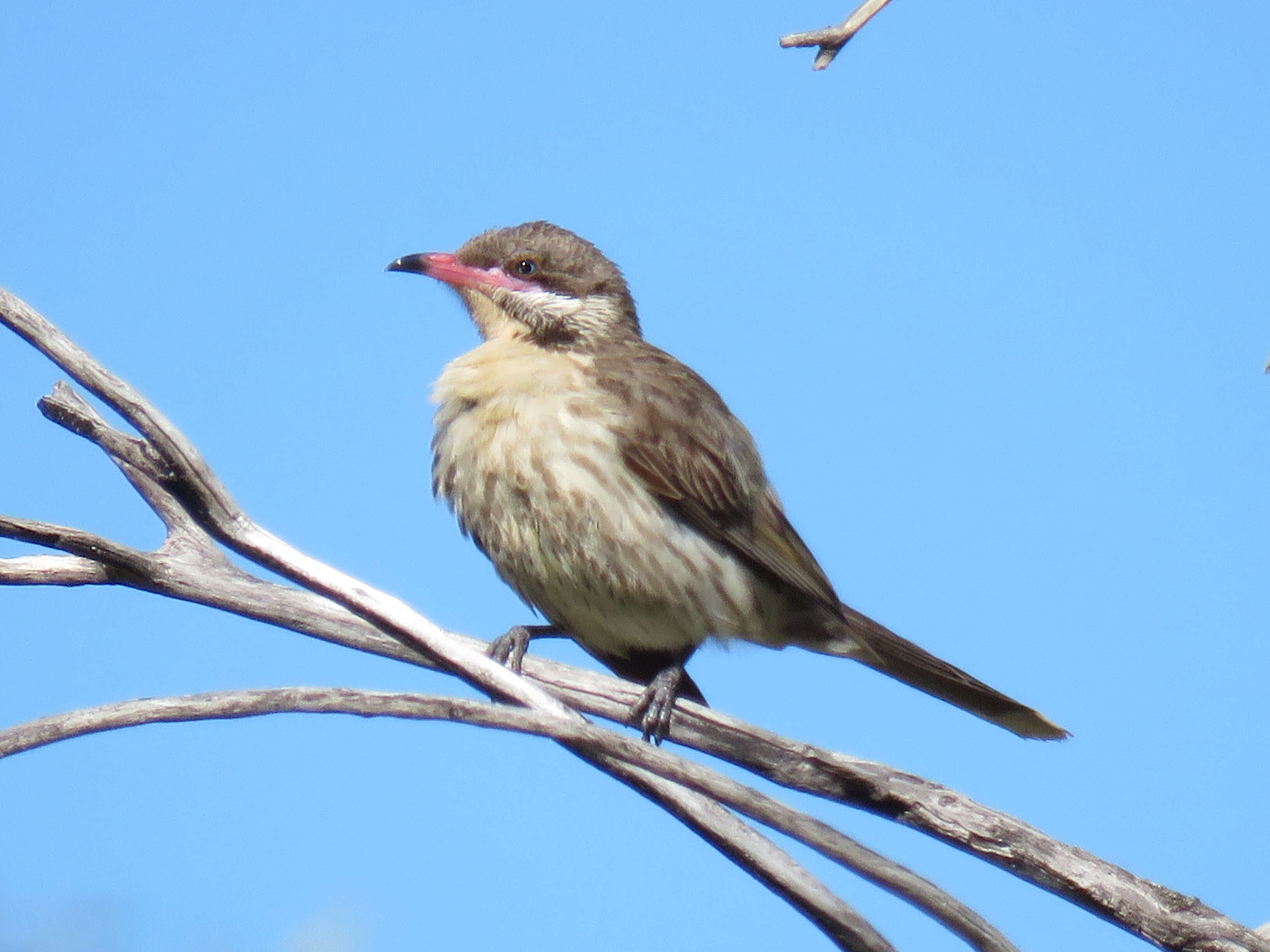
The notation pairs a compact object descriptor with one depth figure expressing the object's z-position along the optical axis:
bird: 11.20
